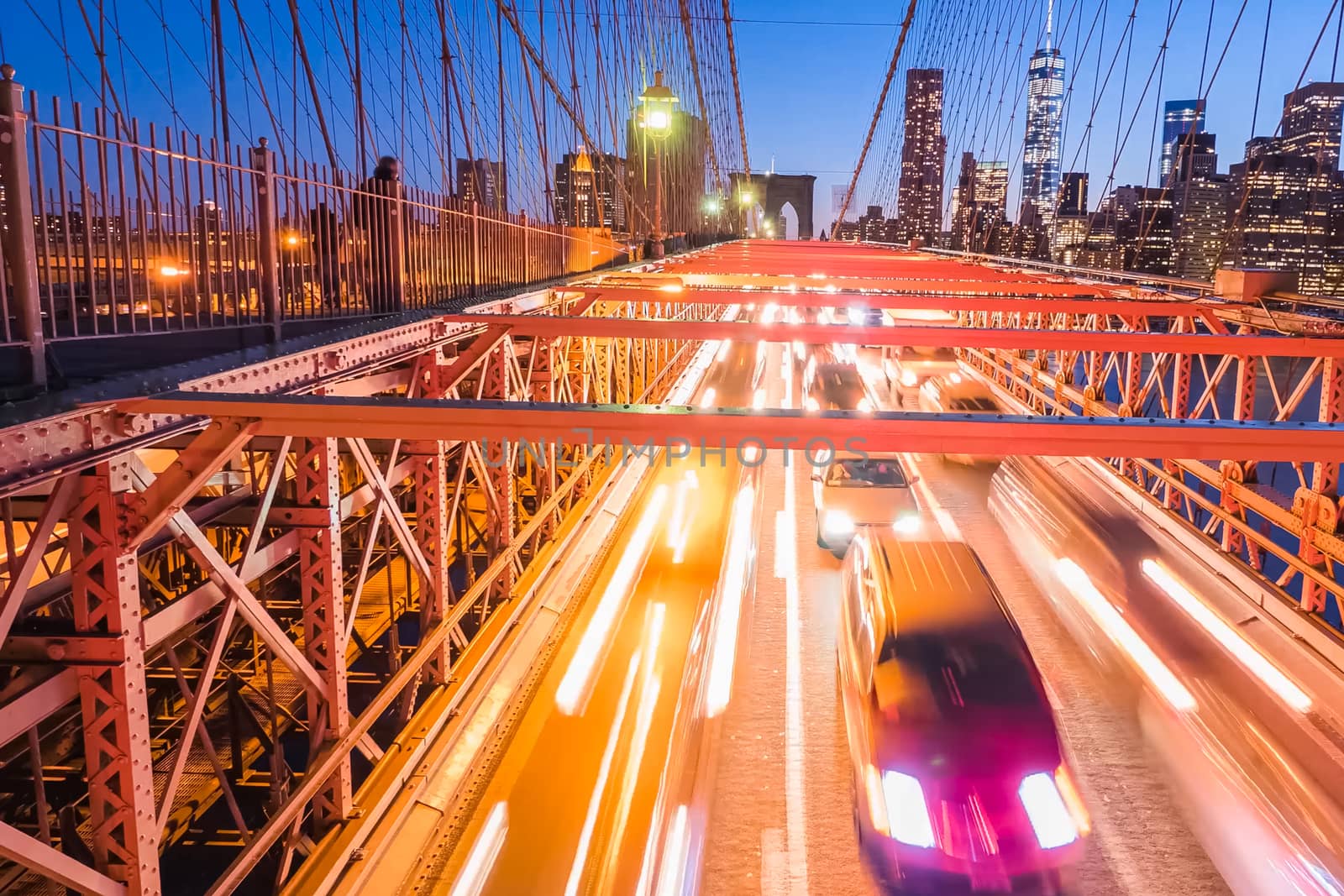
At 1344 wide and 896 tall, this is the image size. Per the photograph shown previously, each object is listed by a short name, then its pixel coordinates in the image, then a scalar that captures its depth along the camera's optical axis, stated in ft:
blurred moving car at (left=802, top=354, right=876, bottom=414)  68.74
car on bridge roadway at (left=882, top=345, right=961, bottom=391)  81.46
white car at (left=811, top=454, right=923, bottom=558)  42.24
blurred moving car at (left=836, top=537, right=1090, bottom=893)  19.25
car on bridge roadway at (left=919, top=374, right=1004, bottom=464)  75.41
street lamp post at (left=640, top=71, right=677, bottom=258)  64.85
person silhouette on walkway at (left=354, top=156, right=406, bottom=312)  22.36
